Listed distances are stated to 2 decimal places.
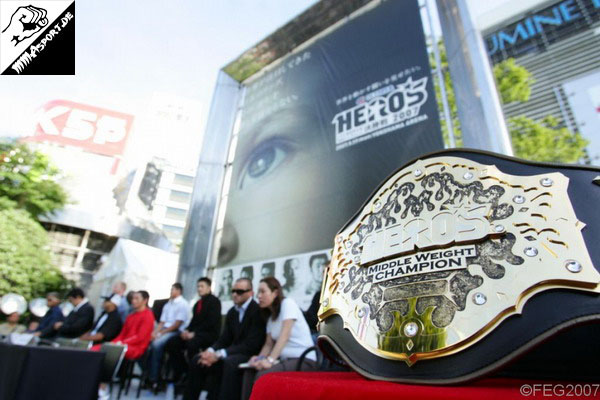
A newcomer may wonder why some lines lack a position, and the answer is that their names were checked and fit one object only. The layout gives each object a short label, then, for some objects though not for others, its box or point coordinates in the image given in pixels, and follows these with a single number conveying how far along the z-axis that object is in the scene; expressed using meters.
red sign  20.39
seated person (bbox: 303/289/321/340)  2.09
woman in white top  1.46
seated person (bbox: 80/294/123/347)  2.96
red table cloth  0.30
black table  1.52
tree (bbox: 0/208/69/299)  8.71
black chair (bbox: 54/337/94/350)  2.29
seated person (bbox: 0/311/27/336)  4.48
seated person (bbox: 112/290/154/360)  2.64
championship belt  0.34
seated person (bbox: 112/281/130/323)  3.77
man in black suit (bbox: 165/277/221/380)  2.63
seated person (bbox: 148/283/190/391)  2.92
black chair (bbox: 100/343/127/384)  2.09
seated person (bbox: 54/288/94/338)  3.26
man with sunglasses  1.70
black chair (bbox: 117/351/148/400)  2.56
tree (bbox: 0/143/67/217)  9.93
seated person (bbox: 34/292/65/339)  4.12
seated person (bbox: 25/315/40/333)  4.54
